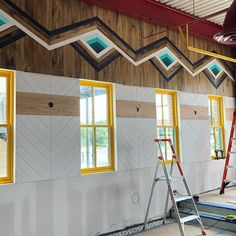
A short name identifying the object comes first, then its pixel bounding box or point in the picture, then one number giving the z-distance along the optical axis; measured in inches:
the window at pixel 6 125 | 154.4
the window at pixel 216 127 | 274.8
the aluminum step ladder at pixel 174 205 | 169.8
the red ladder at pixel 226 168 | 248.8
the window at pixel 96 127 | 188.9
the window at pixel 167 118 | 232.2
